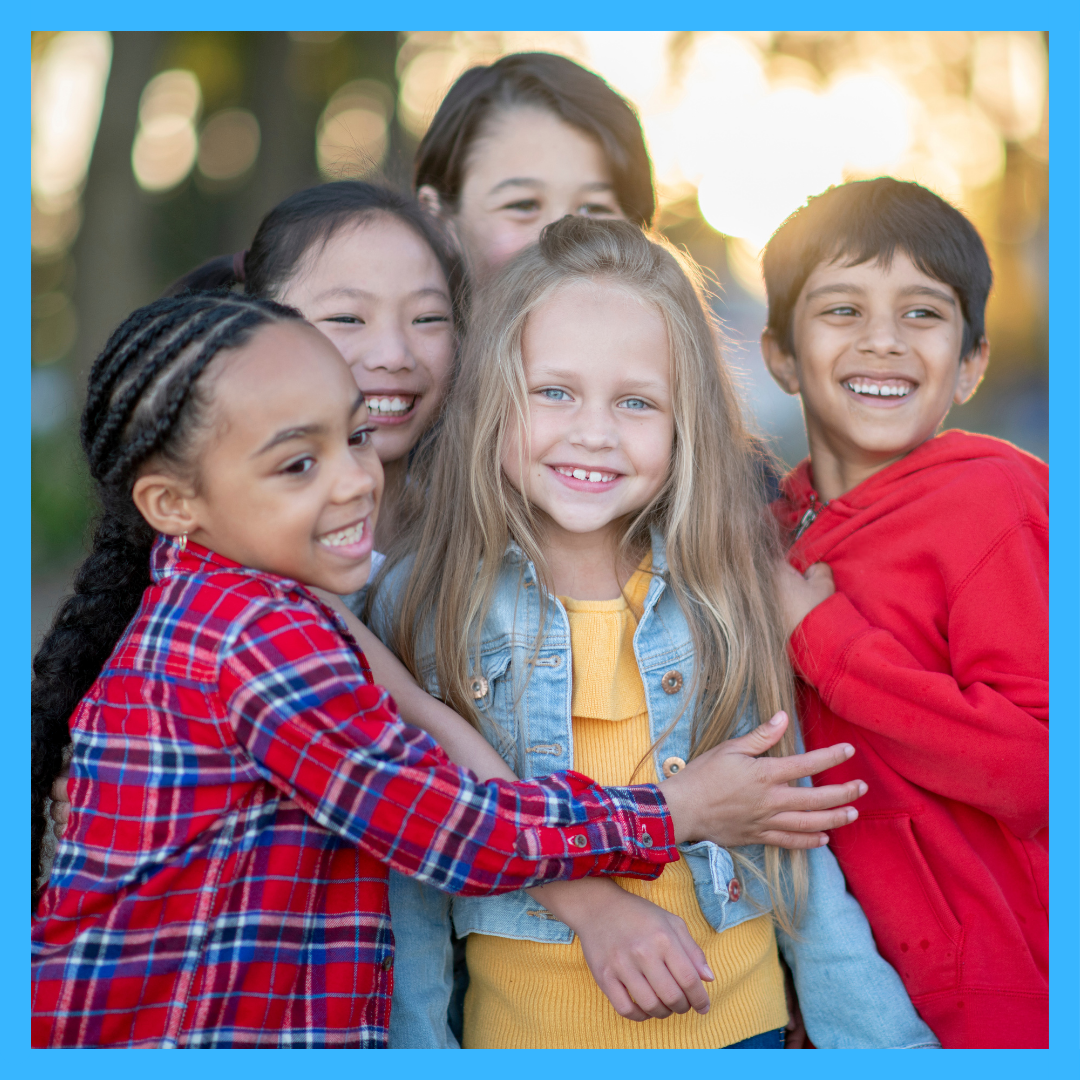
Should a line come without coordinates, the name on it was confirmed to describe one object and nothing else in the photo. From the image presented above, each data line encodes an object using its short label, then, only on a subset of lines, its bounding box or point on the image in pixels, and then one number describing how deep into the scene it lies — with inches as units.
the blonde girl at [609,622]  52.2
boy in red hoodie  52.4
